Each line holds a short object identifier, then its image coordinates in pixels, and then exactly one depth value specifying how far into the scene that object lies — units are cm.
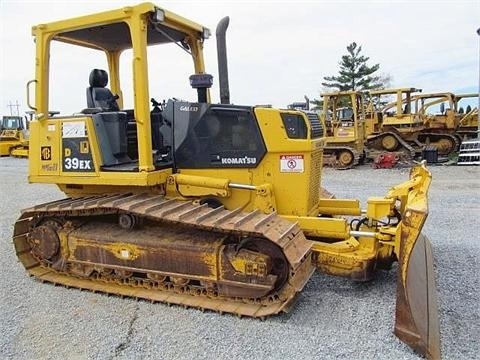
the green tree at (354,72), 3922
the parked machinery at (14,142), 2466
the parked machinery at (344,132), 1539
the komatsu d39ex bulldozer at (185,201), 404
